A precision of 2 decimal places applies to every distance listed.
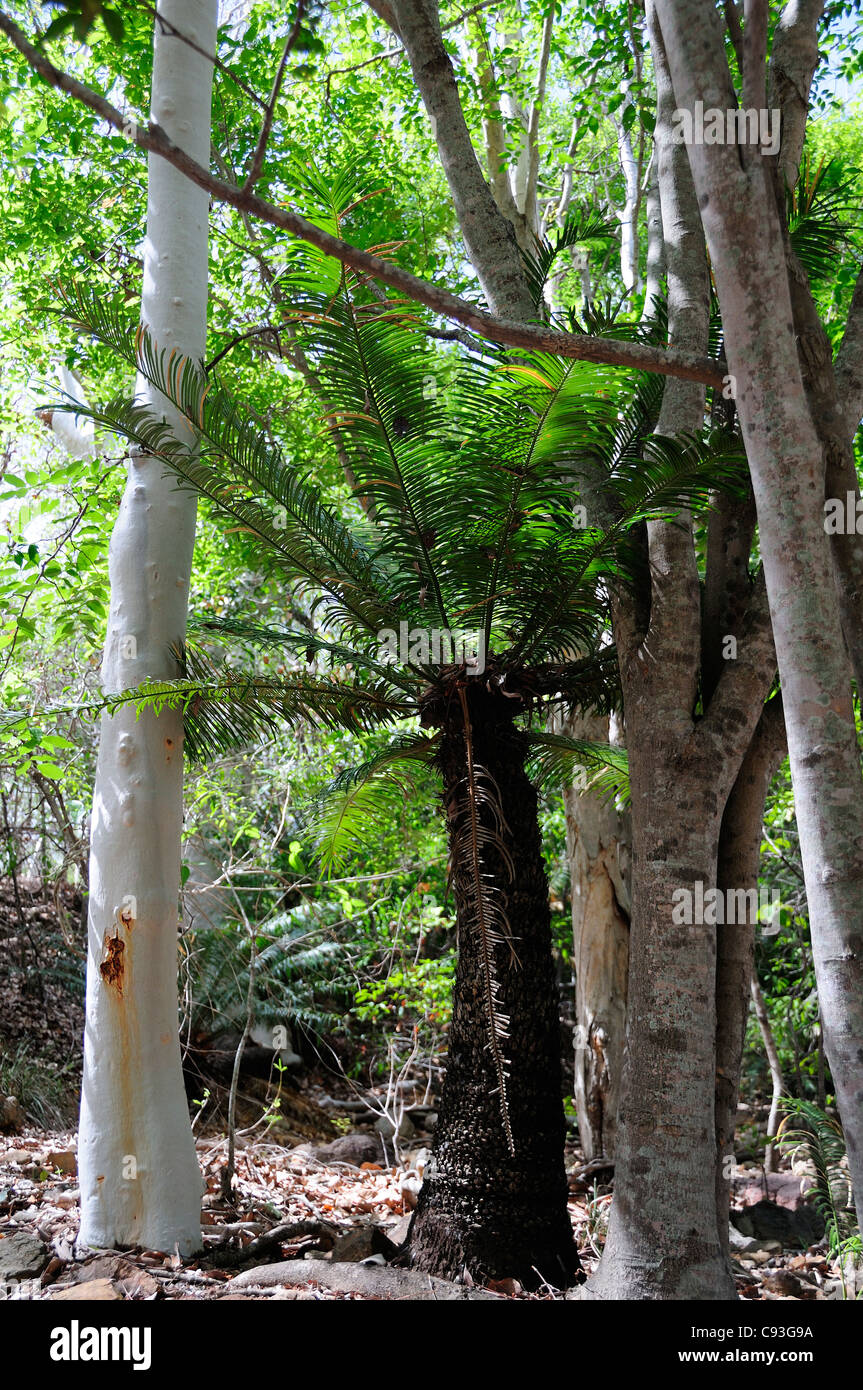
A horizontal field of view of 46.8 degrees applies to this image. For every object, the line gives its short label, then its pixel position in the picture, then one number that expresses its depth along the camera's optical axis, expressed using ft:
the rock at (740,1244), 18.74
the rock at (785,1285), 13.39
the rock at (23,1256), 11.22
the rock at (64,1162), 16.20
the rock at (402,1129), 24.90
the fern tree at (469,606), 12.03
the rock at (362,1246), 12.39
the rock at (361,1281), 11.24
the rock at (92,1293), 10.15
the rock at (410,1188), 17.40
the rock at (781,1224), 20.15
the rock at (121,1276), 10.64
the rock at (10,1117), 19.04
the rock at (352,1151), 22.40
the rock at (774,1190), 21.75
